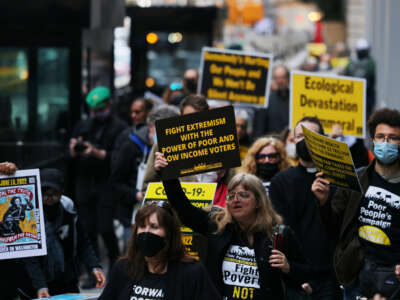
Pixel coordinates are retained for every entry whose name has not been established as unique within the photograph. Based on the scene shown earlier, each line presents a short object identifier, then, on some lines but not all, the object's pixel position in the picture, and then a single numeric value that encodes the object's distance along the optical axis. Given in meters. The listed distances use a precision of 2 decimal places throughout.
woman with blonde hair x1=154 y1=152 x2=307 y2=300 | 9.48
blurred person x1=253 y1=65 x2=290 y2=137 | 19.93
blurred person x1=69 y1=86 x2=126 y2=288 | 18.47
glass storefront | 22.07
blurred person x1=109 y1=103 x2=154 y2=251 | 15.70
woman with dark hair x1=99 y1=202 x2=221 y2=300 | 8.25
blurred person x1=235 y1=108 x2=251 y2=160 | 15.35
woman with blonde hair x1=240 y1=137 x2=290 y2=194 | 13.34
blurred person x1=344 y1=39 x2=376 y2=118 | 29.64
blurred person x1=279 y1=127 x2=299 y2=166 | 14.59
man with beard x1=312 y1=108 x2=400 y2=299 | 10.18
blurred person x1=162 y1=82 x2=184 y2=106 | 20.14
